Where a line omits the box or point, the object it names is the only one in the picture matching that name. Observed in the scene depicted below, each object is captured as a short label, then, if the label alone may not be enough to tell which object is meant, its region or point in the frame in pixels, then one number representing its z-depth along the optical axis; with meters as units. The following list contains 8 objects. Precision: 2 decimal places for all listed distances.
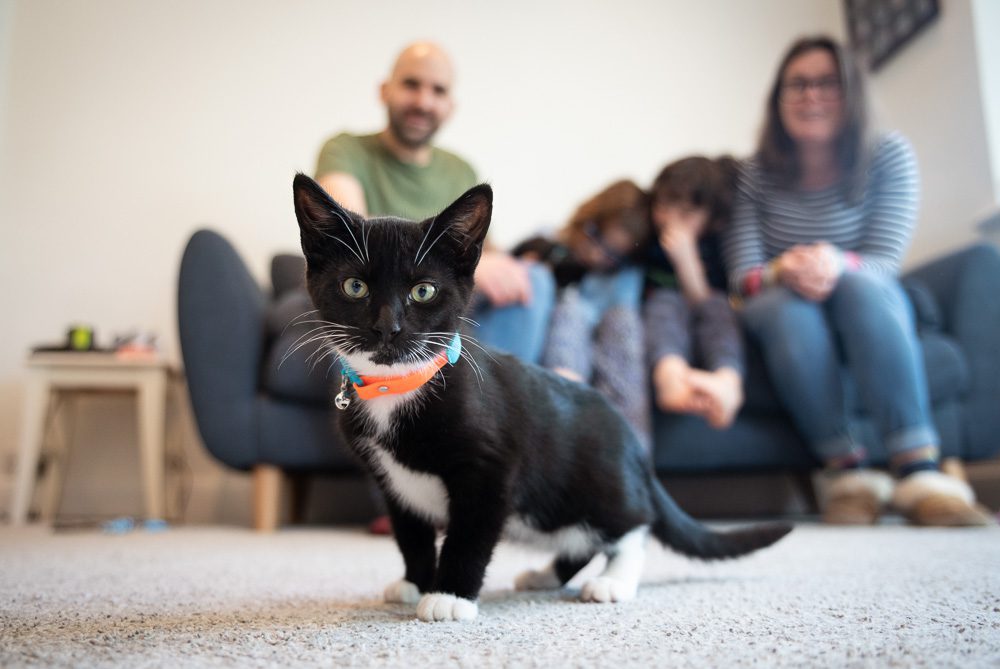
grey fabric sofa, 1.69
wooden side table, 1.93
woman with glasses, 1.52
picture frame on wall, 2.53
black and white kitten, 0.68
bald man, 1.53
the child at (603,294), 1.62
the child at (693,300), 1.58
